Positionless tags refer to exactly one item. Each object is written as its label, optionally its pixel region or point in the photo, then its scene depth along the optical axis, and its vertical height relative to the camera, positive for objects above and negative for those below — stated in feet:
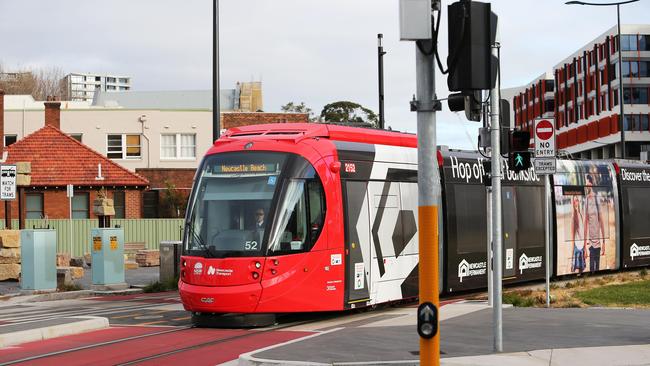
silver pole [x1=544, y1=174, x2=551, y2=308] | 59.84 -3.72
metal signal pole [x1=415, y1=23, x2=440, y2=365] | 25.94 +0.80
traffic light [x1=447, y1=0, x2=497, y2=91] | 26.76 +4.66
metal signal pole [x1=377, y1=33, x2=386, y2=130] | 107.14 +15.76
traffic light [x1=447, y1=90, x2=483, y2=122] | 28.27 +3.58
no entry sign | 59.57 +4.87
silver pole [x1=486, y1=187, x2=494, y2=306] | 57.06 -1.81
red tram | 51.26 -0.17
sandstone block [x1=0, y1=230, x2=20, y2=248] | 88.74 -1.15
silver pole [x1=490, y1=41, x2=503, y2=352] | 38.96 +0.29
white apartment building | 362.80 +52.37
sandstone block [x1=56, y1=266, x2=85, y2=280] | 85.10 -4.41
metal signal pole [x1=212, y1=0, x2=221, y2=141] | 82.43 +13.27
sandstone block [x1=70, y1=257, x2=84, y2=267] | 118.61 -4.57
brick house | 158.51 +7.60
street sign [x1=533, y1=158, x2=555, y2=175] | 60.29 +3.27
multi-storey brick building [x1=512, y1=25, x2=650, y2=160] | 294.87 +39.51
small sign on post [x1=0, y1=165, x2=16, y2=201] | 80.43 +3.54
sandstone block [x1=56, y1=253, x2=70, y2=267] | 115.03 -4.17
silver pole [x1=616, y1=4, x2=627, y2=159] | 150.71 +18.82
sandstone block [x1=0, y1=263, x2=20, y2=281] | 90.99 -4.26
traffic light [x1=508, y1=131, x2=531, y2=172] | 44.04 +3.16
